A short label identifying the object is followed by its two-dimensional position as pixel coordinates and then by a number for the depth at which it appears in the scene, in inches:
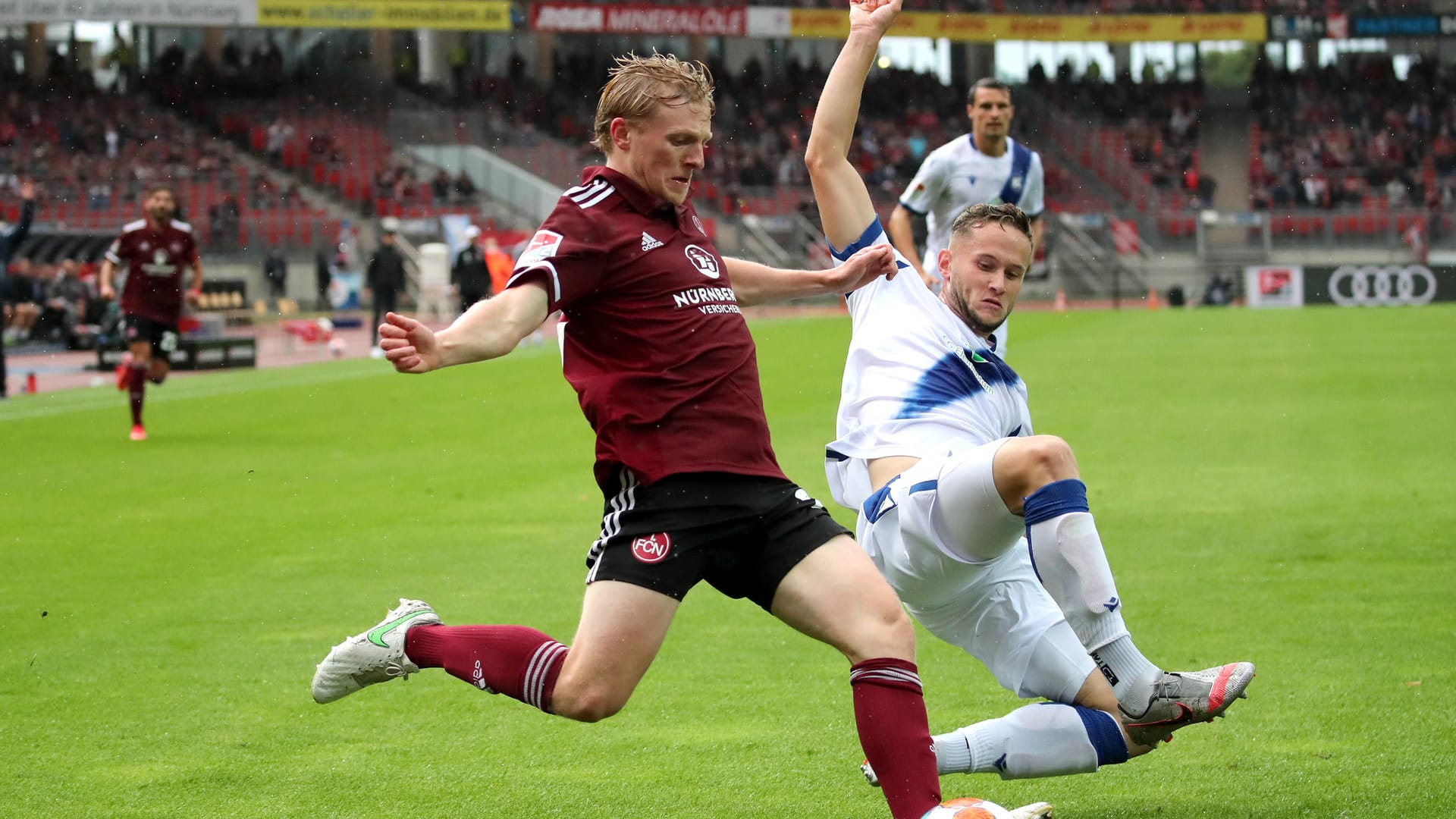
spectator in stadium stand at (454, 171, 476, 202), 1692.9
